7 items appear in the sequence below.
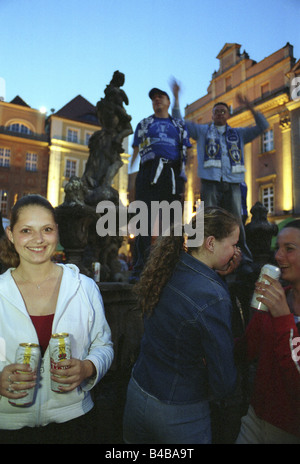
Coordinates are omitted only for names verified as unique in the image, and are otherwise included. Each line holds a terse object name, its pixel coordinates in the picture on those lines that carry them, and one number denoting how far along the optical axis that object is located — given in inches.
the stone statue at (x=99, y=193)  213.5
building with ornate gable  808.9
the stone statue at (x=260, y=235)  207.6
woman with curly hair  60.6
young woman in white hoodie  59.7
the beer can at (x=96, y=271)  178.7
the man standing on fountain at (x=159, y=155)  179.6
